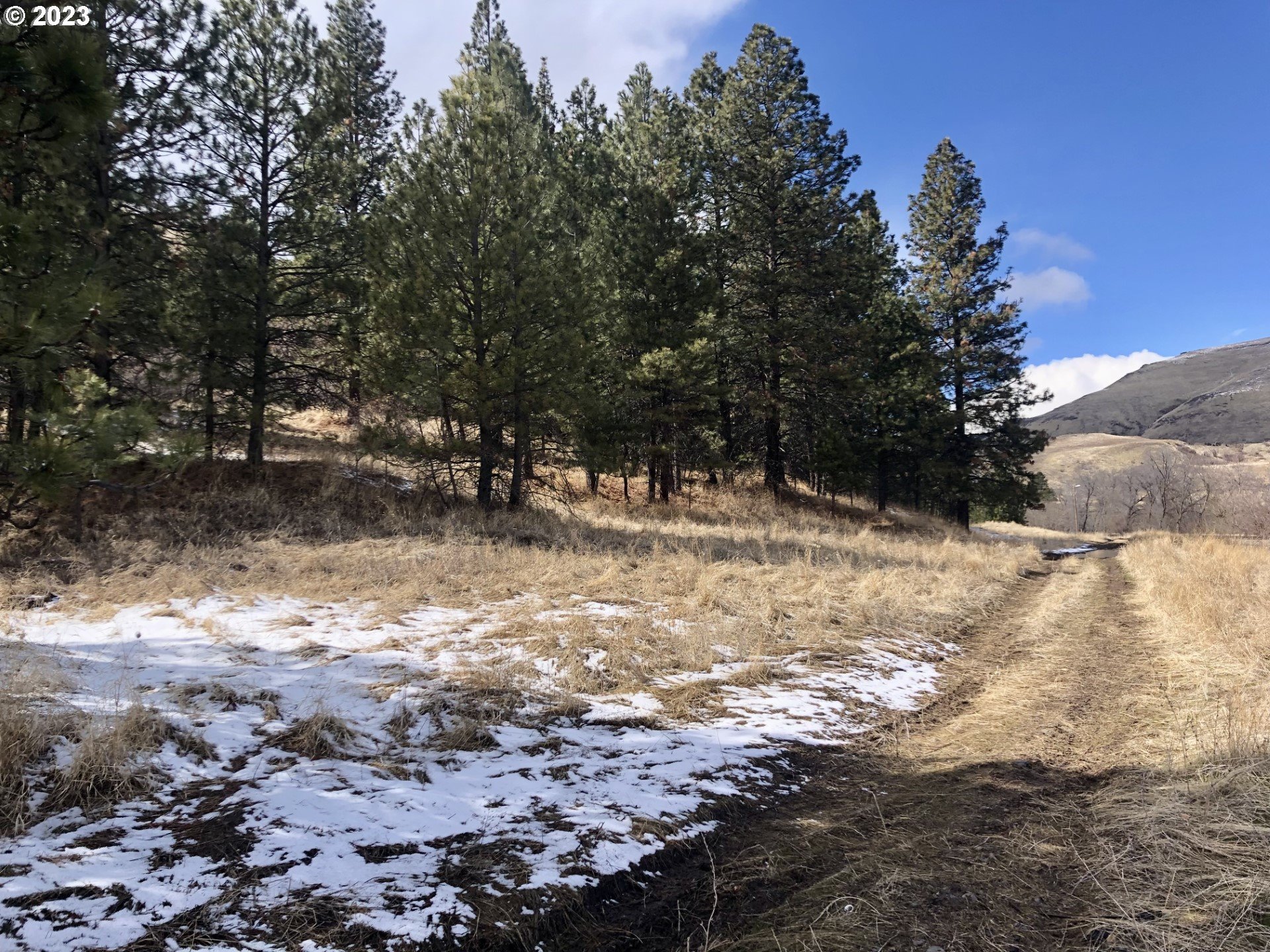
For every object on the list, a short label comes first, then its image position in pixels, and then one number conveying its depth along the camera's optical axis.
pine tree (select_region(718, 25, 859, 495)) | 21.33
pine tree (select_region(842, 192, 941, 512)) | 24.72
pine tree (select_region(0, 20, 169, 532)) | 4.17
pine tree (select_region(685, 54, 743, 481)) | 19.80
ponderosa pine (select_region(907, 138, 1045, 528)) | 27.33
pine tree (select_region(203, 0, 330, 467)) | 12.20
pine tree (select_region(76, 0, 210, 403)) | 10.31
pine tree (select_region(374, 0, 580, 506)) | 12.66
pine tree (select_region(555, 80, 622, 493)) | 14.56
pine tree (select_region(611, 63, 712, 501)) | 17.70
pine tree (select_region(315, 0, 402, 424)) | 13.05
